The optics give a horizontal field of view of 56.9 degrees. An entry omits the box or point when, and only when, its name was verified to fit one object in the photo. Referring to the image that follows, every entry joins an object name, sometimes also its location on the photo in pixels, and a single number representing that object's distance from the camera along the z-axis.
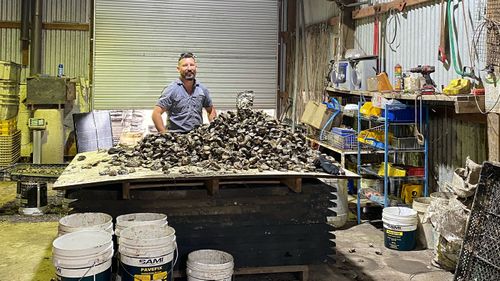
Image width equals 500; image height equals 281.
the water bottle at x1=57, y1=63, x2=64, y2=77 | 8.78
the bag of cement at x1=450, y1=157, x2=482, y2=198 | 3.85
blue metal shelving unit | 4.96
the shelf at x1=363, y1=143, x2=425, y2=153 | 5.02
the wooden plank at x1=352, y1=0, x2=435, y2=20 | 5.42
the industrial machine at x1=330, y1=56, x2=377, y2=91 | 6.09
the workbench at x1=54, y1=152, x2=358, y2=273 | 3.52
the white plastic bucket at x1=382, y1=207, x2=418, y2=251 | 4.58
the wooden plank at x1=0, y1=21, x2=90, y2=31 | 9.07
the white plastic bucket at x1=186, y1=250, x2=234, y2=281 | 3.09
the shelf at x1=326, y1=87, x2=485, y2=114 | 4.05
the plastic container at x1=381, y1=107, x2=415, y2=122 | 5.01
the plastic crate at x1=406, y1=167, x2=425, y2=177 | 5.12
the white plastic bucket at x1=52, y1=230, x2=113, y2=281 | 2.63
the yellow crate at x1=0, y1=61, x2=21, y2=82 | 7.64
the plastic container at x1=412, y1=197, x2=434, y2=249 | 4.63
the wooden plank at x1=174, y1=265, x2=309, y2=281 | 3.61
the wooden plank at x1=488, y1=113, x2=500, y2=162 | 3.88
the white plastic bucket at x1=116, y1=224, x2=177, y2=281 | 2.83
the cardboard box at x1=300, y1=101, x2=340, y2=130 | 6.67
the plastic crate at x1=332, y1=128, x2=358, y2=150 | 5.88
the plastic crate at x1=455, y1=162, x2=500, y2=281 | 3.20
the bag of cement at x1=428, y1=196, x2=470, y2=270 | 3.93
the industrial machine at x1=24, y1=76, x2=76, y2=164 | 8.08
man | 5.09
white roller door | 8.88
